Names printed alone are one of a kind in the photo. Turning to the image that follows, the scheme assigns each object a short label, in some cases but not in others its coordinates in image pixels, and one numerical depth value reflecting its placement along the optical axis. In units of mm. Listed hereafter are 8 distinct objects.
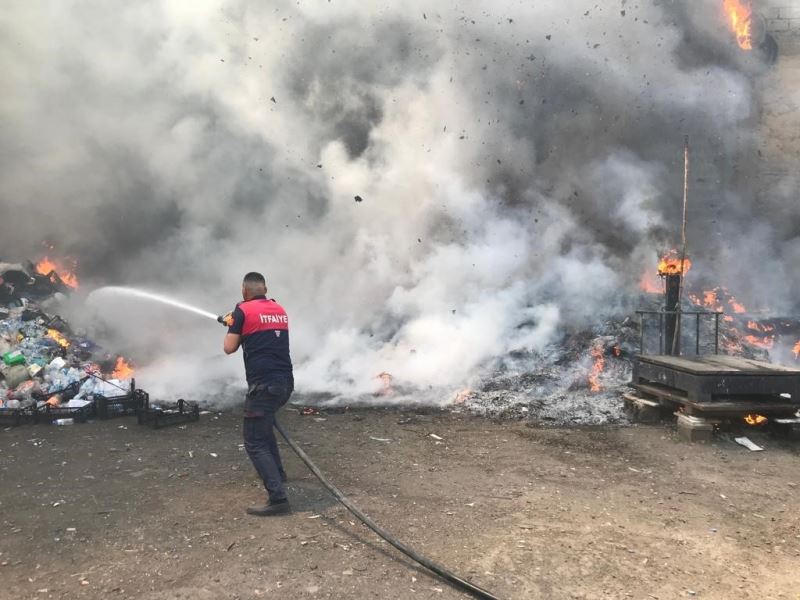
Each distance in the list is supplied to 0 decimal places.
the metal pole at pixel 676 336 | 7406
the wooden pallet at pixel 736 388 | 5871
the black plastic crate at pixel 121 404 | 6746
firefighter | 3990
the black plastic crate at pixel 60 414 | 6570
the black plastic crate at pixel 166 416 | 6445
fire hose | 2938
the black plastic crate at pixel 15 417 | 6391
